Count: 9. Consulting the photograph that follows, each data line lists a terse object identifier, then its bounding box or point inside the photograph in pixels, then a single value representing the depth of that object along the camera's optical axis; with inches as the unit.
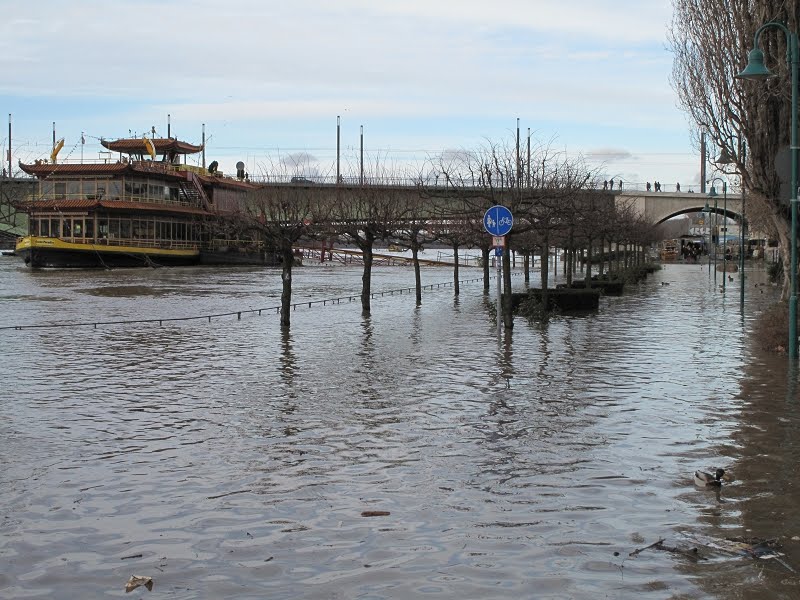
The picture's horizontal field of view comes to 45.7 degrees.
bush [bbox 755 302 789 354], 721.1
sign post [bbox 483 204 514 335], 710.5
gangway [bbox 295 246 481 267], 3849.9
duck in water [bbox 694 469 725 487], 319.6
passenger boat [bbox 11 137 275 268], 3176.7
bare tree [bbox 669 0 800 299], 1016.2
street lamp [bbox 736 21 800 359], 593.0
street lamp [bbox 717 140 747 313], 1111.6
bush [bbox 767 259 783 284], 1974.4
